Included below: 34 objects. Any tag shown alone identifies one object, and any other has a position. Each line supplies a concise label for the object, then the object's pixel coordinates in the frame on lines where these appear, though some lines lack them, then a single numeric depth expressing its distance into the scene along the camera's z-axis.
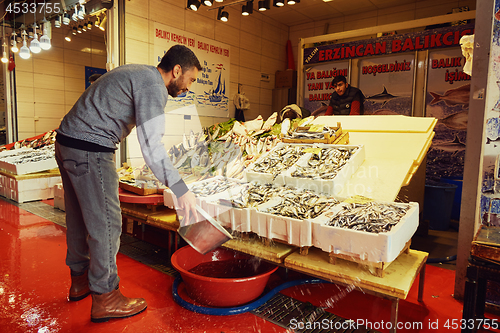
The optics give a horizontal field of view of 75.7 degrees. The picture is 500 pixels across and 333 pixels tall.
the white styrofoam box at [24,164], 5.88
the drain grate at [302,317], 2.24
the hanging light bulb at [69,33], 9.20
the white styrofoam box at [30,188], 5.88
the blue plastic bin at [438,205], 4.74
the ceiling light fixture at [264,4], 6.02
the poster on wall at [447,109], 6.04
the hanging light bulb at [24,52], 6.89
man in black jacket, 5.56
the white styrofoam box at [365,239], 1.87
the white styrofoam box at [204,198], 2.74
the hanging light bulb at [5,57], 7.38
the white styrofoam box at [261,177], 2.94
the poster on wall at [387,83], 6.72
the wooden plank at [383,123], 3.62
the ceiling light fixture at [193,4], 5.87
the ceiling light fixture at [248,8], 6.30
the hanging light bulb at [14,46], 7.30
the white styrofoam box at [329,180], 2.68
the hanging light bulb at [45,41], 6.37
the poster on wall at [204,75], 6.77
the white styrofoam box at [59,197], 5.32
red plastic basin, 2.31
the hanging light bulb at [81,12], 6.29
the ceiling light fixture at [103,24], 6.17
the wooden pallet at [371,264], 2.03
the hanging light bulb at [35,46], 6.43
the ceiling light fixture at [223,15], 6.64
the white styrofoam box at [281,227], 2.19
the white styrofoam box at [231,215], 2.47
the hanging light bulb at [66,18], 6.81
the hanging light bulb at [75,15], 6.34
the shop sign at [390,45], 6.09
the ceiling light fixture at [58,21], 7.05
